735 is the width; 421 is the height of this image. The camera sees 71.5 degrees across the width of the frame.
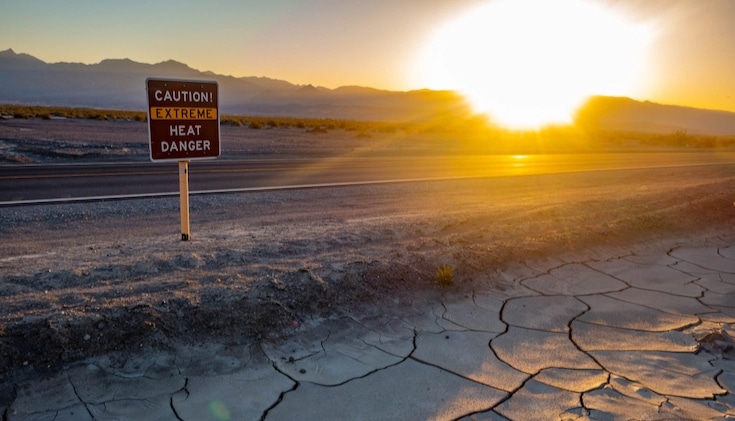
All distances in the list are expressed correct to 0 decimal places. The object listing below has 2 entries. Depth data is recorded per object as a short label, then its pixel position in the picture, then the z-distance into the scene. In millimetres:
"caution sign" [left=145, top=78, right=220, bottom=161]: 6531
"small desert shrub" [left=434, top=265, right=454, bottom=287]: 5859
